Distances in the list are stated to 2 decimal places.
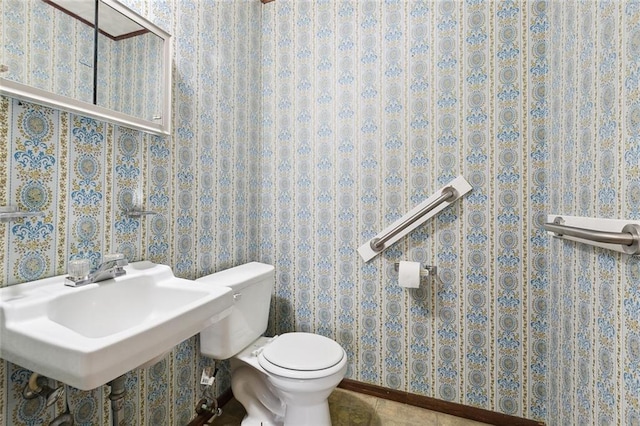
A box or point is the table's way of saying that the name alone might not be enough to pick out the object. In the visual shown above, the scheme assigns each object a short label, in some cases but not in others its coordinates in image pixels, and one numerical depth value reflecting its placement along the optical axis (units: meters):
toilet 1.22
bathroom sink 0.60
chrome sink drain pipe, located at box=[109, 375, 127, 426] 0.92
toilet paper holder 1.54
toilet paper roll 1.50
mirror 0.81
